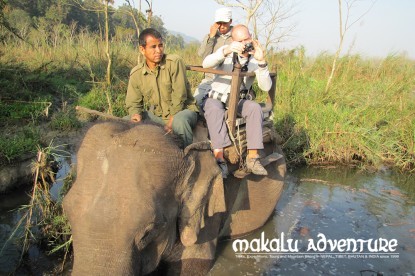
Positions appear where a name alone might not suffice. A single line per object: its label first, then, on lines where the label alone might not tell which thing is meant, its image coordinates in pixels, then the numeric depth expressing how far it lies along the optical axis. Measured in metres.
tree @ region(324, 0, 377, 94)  9.15
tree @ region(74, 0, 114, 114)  7.22
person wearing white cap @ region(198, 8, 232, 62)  4.98
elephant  2.18
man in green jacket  3.45
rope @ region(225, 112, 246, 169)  3.52
